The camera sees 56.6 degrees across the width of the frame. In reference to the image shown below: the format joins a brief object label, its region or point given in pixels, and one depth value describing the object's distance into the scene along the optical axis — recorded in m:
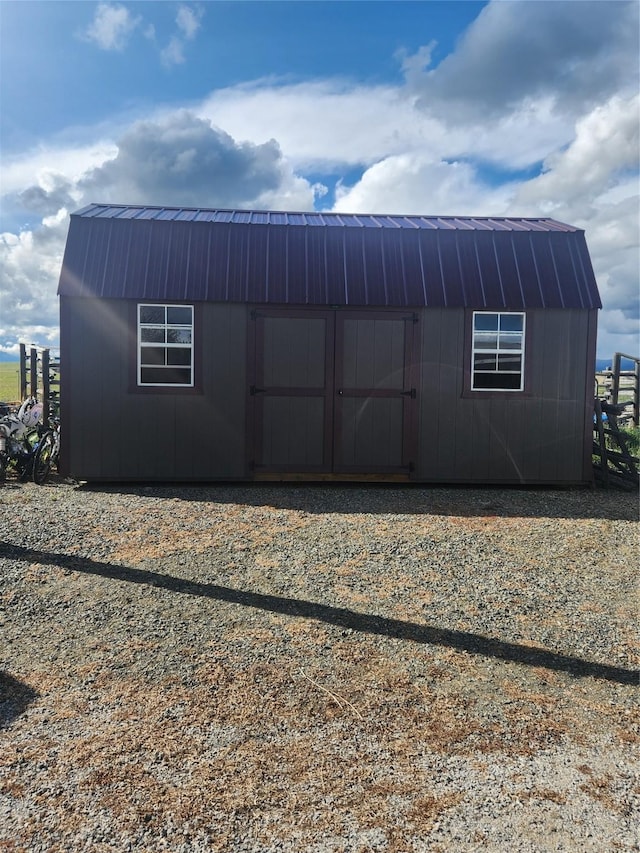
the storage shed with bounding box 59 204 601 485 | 8.13
